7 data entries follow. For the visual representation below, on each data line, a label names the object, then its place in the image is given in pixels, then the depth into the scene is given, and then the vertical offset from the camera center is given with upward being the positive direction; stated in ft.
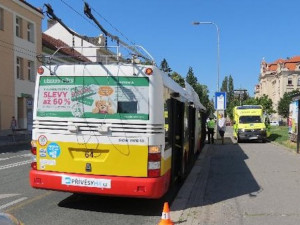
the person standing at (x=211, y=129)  92.38 -3.15
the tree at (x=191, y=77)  355.77 +28.76
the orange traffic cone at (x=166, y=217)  19.77 -4.49
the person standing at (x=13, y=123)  106.52 -2.26
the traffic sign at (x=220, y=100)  108.99 +3.04
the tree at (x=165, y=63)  386.32 +43.72
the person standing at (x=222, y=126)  90.14 -2.52
